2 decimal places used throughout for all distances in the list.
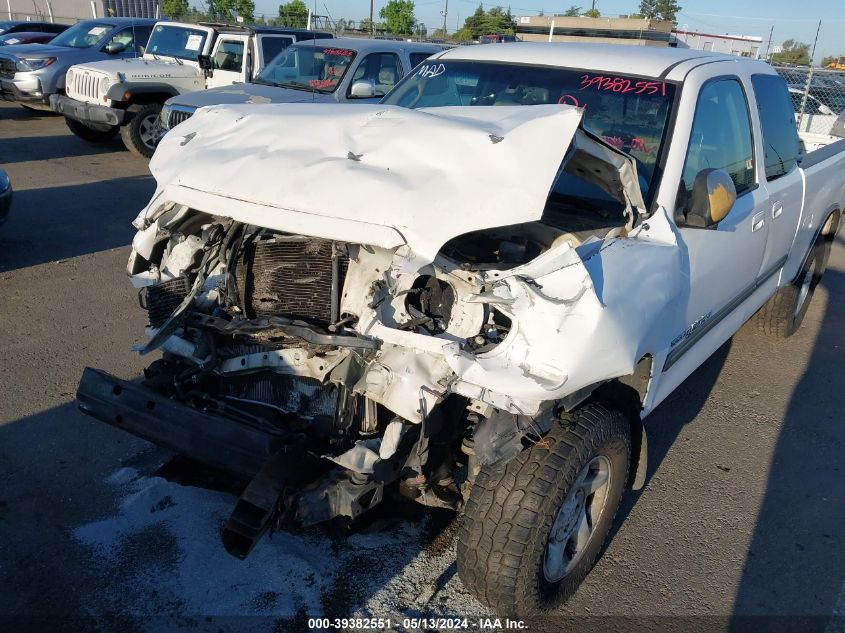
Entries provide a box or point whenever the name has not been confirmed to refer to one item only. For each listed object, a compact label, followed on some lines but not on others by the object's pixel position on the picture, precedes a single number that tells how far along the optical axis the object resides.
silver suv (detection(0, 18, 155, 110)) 11.95
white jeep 10.05
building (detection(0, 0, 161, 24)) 30.66
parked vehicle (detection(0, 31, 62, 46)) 15.48
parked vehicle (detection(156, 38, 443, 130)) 8.61
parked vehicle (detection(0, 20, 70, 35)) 18.30
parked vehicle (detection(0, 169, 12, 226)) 6.10
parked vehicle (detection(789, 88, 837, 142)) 11.71
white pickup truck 2.37
